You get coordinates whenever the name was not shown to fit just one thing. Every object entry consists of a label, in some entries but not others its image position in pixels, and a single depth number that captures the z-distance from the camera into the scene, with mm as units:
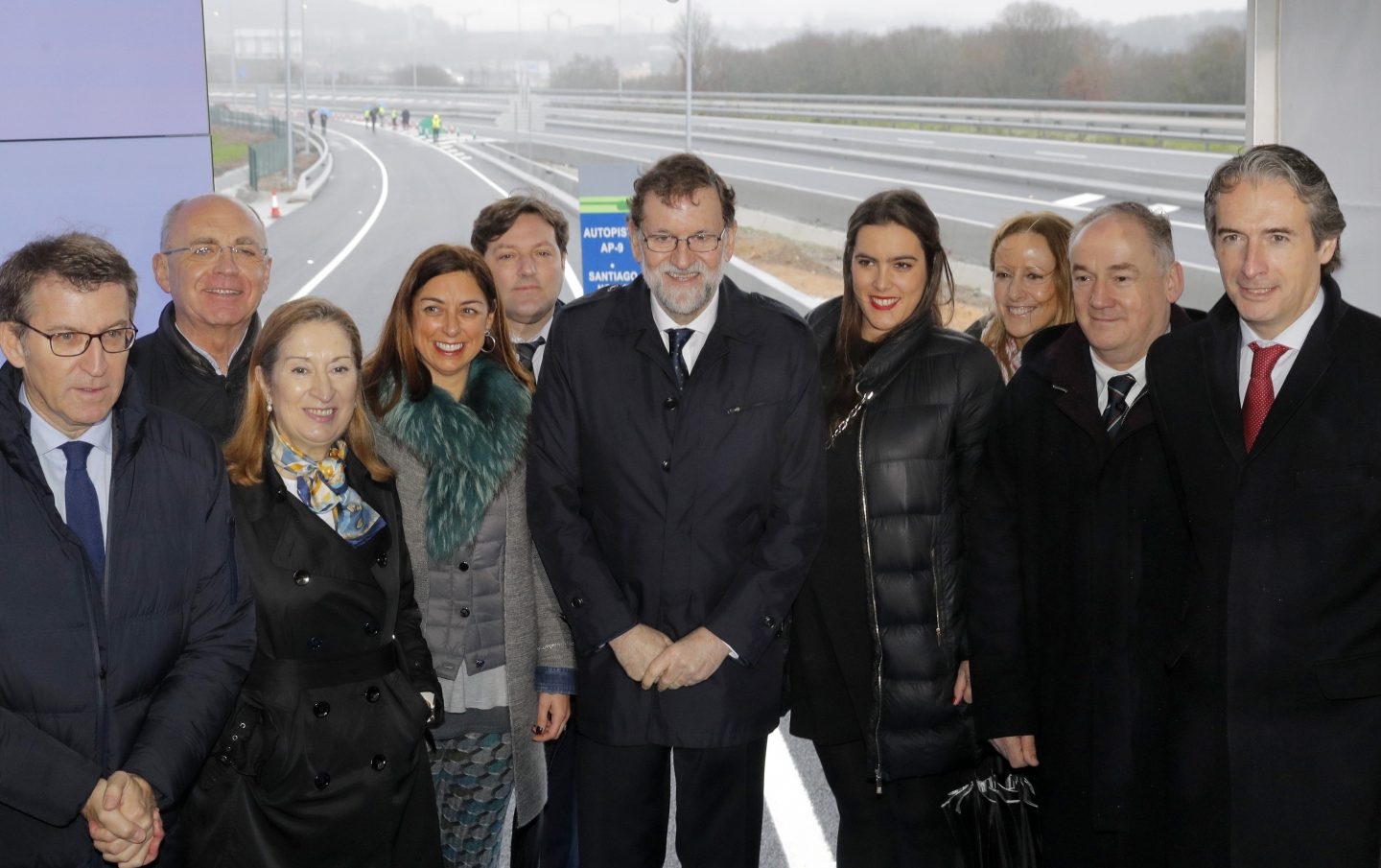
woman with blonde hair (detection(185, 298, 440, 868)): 2348
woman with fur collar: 2740
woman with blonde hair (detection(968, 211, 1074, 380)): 3533
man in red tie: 2125
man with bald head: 2959
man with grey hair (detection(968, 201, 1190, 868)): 2453
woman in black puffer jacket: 2719
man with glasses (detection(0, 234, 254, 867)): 2053
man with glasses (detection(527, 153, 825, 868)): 2594
